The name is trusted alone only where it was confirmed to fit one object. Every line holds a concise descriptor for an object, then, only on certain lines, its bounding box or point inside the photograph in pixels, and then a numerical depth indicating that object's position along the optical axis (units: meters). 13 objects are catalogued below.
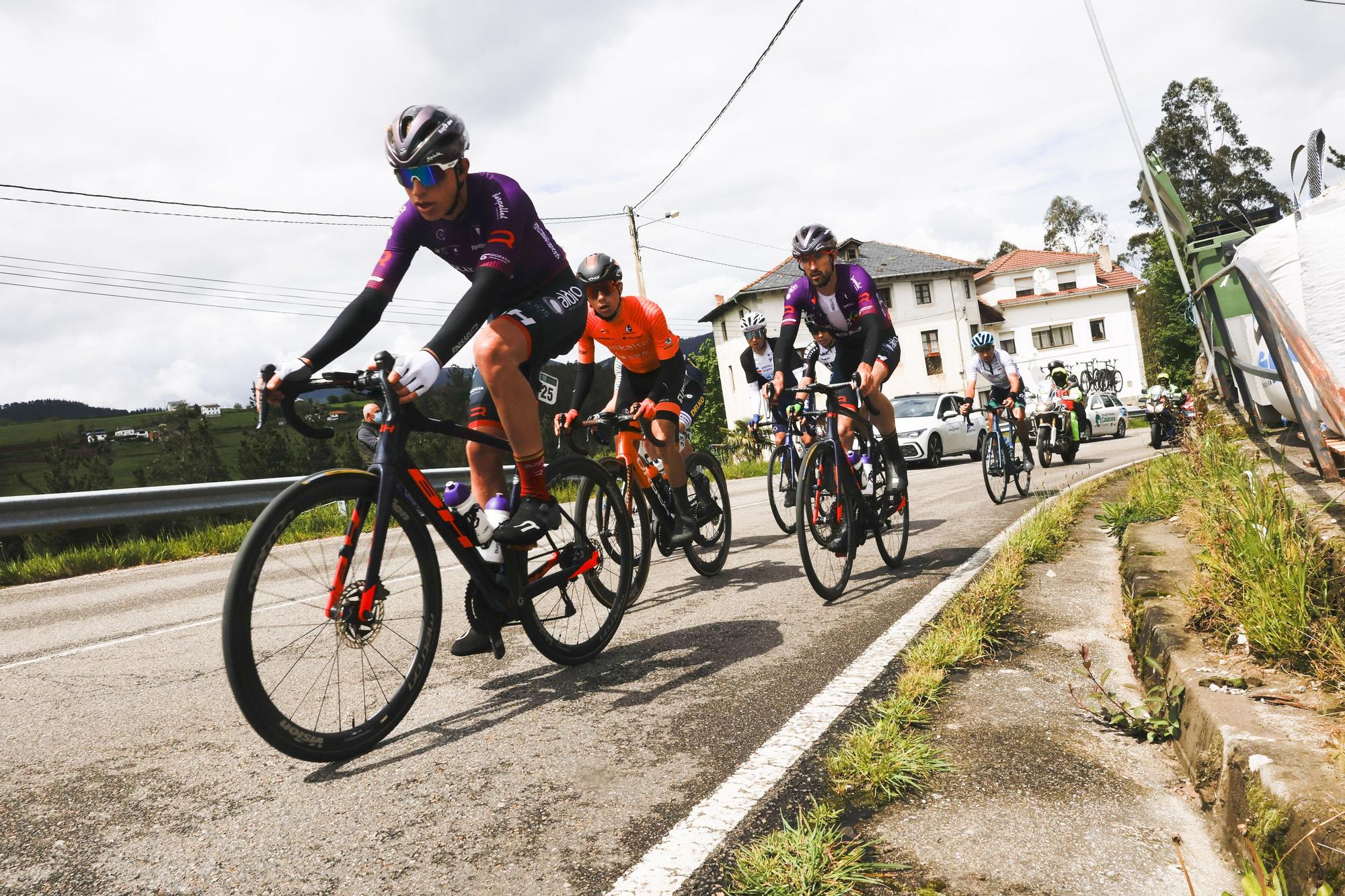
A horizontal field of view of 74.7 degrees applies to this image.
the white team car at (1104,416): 27.91
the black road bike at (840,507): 4.73
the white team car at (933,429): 20.09
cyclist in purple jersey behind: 5.45
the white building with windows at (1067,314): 56.50
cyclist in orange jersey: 5.36
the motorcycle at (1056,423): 14.84
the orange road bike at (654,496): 4.70
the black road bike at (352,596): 2.44
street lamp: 30.09
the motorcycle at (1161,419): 17.41
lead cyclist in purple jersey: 3.10
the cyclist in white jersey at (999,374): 10.92
